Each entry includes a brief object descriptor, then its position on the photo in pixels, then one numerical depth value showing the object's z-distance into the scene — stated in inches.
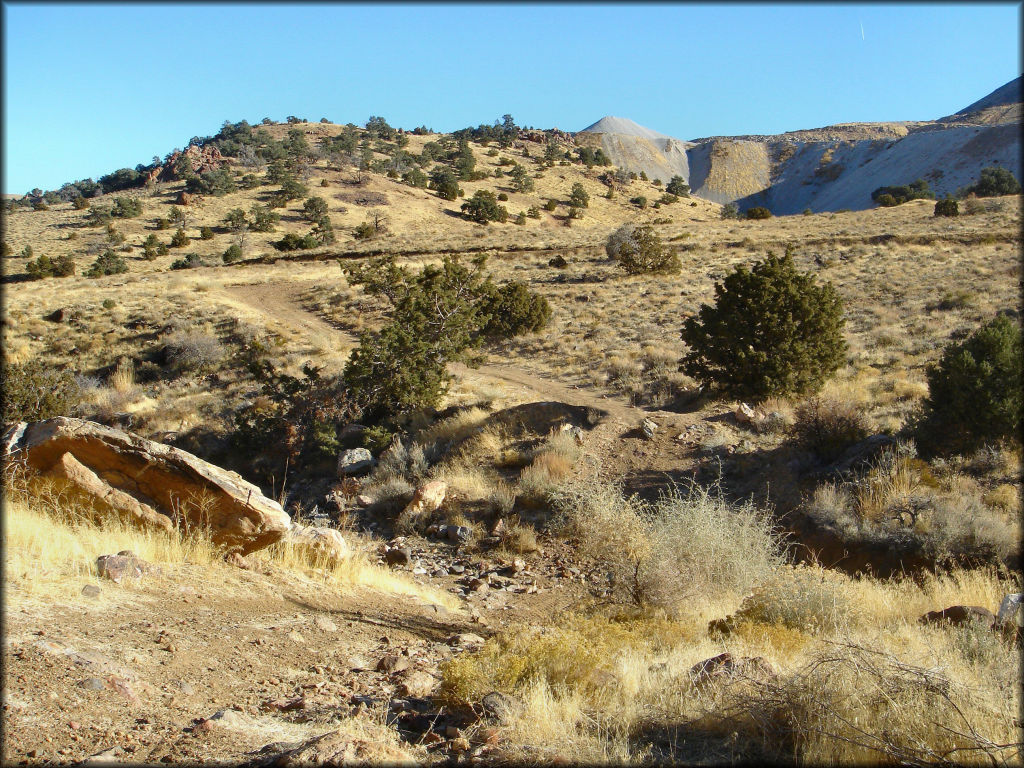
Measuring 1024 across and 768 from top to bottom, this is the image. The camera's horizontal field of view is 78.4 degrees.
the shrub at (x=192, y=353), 838.5
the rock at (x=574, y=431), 448.1
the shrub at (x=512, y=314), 885.2
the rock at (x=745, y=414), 465.4
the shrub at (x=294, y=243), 1635.1
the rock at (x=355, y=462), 500.7
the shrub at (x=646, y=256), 1173.1
